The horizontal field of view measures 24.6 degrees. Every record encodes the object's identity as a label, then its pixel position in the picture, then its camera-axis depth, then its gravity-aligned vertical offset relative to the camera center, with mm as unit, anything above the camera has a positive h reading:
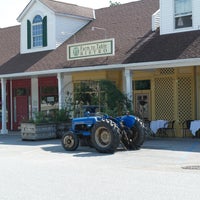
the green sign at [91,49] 19547 +2712
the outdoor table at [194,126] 18094 -677
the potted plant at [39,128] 19609 -723
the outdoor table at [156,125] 19547 -659
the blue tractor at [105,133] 14250 -732
